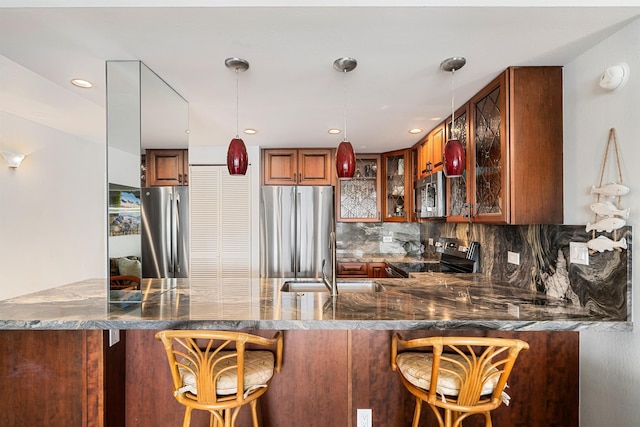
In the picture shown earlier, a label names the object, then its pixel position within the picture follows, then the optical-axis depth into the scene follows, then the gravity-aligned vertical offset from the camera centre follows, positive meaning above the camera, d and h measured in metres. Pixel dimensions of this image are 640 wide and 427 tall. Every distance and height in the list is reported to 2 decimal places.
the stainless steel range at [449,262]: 2.73 -0.40
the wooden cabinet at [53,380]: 1.54 -0.76
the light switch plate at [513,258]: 2.15 -0.27
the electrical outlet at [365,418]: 1.64 -1.00
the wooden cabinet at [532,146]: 1.78 +0.39
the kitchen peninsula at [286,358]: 1.47 -0.69
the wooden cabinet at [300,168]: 3.74 +0.57
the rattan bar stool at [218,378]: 1.23 -0.65
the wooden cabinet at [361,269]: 3.64 -0.58
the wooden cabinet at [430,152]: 2.85 +0.62
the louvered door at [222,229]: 3.67 -0.12
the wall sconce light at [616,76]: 1.40 +0.60
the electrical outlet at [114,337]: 1.58 -0.57
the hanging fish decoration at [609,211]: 1.39 +0.02
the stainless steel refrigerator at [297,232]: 3.64 -0.15
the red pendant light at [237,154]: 1.73 +0.35
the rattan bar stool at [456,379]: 1.18 -0.64
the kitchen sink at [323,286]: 2.26 -0.47
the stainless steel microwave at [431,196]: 2.79 +0.20
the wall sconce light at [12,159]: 2.82 +0.53
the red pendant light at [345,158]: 1.78 +0.33
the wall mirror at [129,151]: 1.73 +0.38
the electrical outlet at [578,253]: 1.59 -0.18
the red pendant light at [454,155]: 1.68 +0.32
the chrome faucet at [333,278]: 1.86 -0.34
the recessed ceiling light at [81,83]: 1.96 +0.83
